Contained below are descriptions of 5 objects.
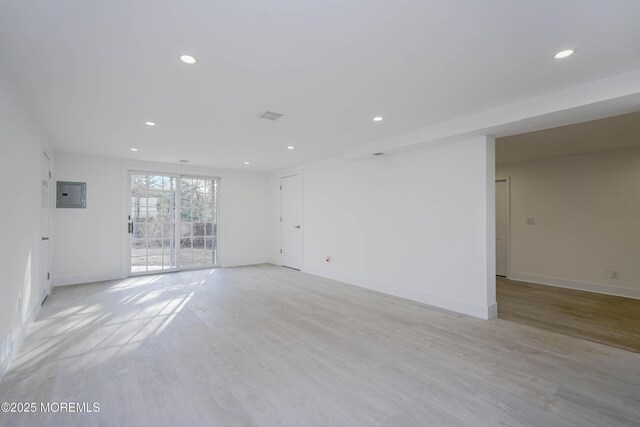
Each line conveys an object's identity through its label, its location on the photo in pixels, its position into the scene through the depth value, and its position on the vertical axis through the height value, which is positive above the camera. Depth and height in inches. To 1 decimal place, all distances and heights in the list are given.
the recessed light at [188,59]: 83.5 +45.5
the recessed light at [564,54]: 81.3 +46.4
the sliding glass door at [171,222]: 235.9 -5.0
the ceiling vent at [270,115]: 129.0 +45.6
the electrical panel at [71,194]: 202.5 +14.8
